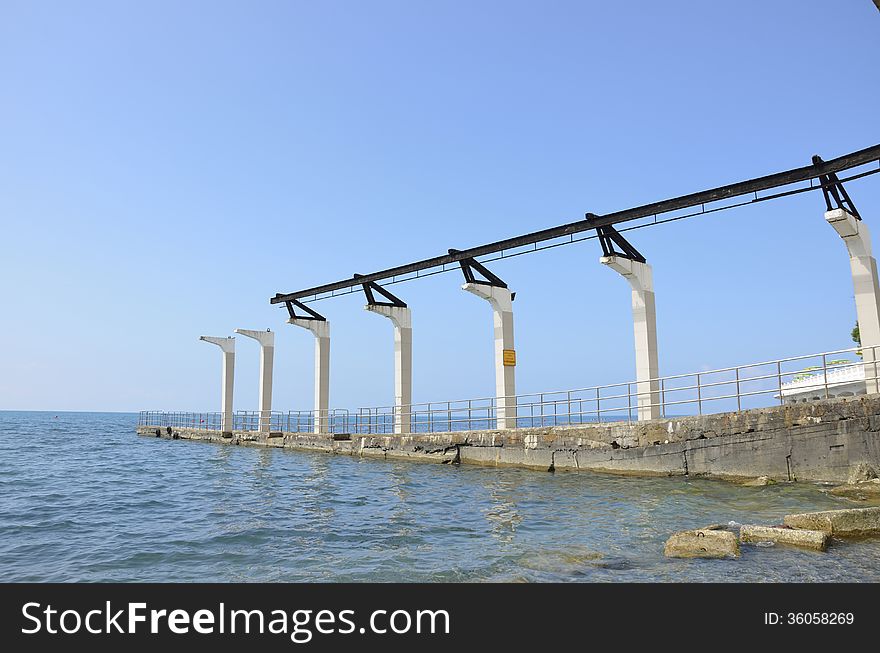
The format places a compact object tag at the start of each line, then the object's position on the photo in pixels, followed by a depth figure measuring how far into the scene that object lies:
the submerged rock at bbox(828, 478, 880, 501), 11.27
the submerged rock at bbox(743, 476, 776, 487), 13.57
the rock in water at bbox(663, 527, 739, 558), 7.60
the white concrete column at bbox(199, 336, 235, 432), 39.94
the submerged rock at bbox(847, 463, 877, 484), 12.55
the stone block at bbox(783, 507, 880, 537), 8.30
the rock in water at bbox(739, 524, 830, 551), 7.75
